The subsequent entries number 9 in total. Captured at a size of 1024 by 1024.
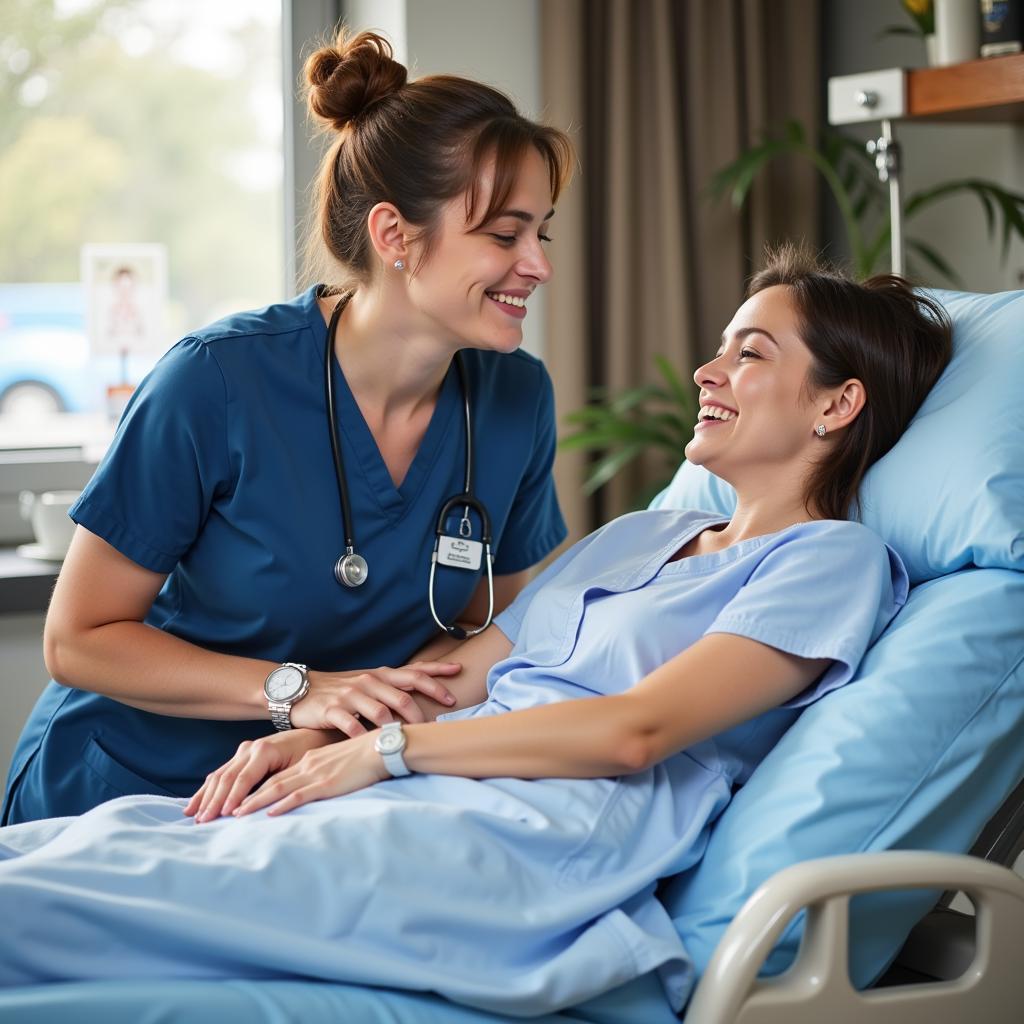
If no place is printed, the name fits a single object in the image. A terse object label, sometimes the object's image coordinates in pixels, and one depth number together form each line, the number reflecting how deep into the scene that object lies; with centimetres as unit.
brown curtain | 315
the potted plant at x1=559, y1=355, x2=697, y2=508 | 293
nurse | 166
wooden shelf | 248
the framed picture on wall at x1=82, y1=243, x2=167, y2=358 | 305
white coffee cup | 271
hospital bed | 116
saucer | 271
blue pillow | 149
